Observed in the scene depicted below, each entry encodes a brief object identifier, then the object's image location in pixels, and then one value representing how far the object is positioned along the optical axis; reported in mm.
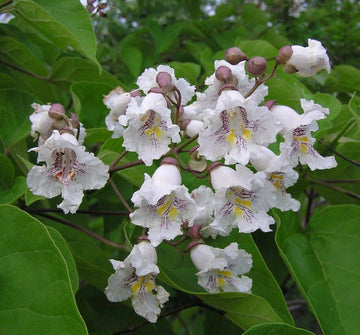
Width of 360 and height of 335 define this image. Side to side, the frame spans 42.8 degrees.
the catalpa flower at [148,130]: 260
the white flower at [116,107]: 303
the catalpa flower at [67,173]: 265
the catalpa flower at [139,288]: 268
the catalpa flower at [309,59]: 276
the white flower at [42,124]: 289
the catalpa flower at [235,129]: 247
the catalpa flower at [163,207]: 249
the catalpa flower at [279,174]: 263
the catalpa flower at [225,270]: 278
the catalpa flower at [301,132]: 265
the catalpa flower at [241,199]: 255
